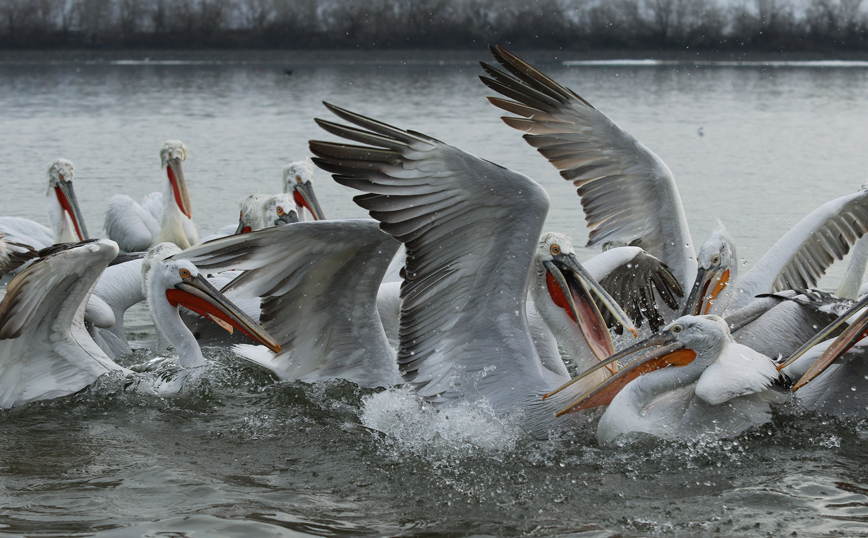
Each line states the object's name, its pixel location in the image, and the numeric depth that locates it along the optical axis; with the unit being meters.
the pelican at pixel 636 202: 10.62
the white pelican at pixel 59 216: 14.70
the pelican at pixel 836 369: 7.78
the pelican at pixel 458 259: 7.36
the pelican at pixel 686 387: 7.72
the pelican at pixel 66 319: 8.30
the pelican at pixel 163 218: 15.76
